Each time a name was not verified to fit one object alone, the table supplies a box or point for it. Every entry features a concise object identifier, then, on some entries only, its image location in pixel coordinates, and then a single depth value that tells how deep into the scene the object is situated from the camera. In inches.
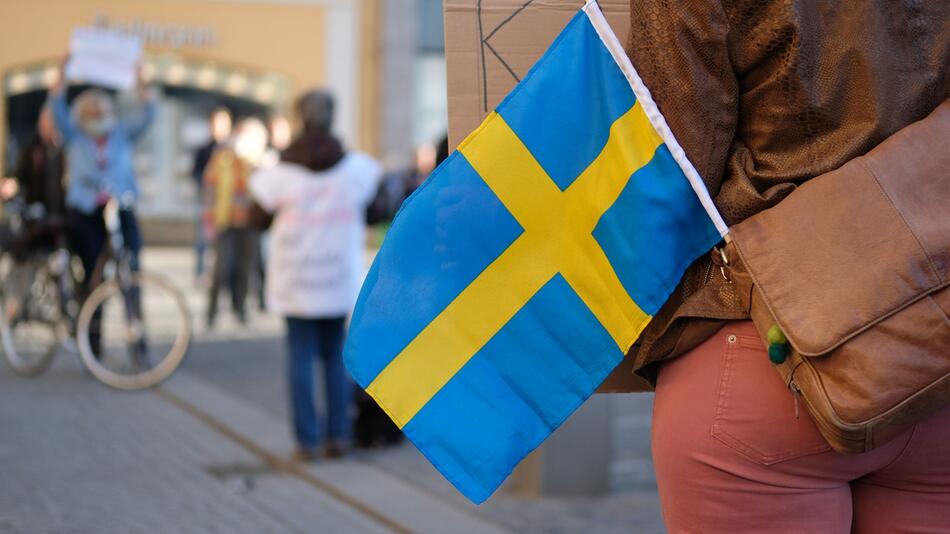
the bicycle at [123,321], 355.3
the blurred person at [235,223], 501.7
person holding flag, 72.9
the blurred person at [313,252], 274.1
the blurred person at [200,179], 641.0
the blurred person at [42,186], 384.8
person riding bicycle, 378.3
